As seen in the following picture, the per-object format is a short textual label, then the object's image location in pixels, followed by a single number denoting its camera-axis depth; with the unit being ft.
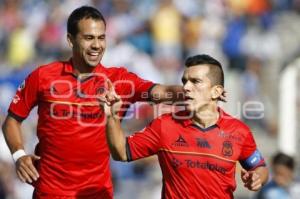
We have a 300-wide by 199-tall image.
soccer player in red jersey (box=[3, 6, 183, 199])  52.49
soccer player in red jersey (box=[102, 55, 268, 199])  47.88
